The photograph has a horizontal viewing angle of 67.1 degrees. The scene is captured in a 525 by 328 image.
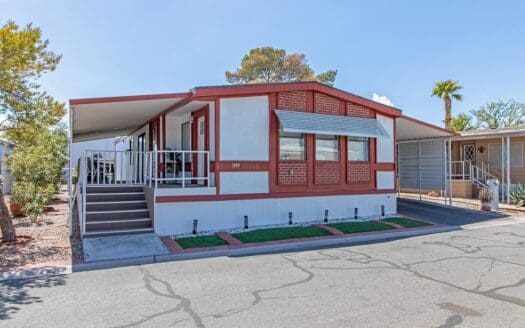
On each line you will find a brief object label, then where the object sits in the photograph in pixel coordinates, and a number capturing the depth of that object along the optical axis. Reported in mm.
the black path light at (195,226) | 10391
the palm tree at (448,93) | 31109
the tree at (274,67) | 35812
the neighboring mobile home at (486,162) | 19630
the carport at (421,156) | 16531
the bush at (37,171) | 13543
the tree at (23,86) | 8531
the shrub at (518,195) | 16906
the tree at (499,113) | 45188
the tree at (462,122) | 43312
